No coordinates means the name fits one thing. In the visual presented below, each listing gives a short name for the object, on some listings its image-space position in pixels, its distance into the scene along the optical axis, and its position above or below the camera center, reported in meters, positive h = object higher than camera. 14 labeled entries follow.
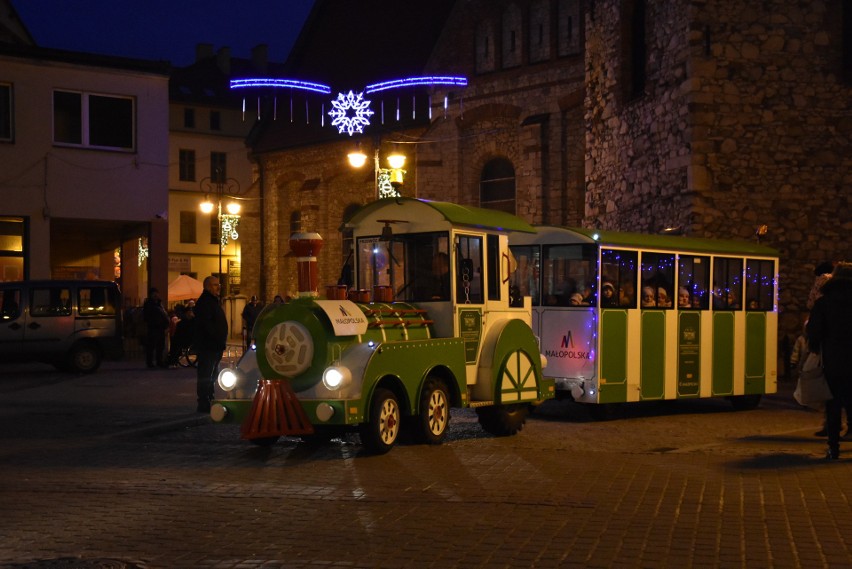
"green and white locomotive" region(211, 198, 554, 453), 11.30 -0.79
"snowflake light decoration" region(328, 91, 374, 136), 42.41 +5.85
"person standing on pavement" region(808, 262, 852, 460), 11.16 -0.69
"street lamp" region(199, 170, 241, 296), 38.06 +1.77
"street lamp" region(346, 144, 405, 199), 23.37 +2.25
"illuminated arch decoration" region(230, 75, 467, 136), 40.19 +6.43
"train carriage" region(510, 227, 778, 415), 15.66 -0.65
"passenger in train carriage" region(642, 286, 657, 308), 16.36 -0.41
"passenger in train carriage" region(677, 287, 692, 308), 16.91 -0.44
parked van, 23.42 -1.17
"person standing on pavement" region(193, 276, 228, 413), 15.54 -0.98
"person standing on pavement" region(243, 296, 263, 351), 32.41 -1.38
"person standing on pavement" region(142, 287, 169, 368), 25.72 -1.35
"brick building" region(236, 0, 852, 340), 23.31 +3.65
